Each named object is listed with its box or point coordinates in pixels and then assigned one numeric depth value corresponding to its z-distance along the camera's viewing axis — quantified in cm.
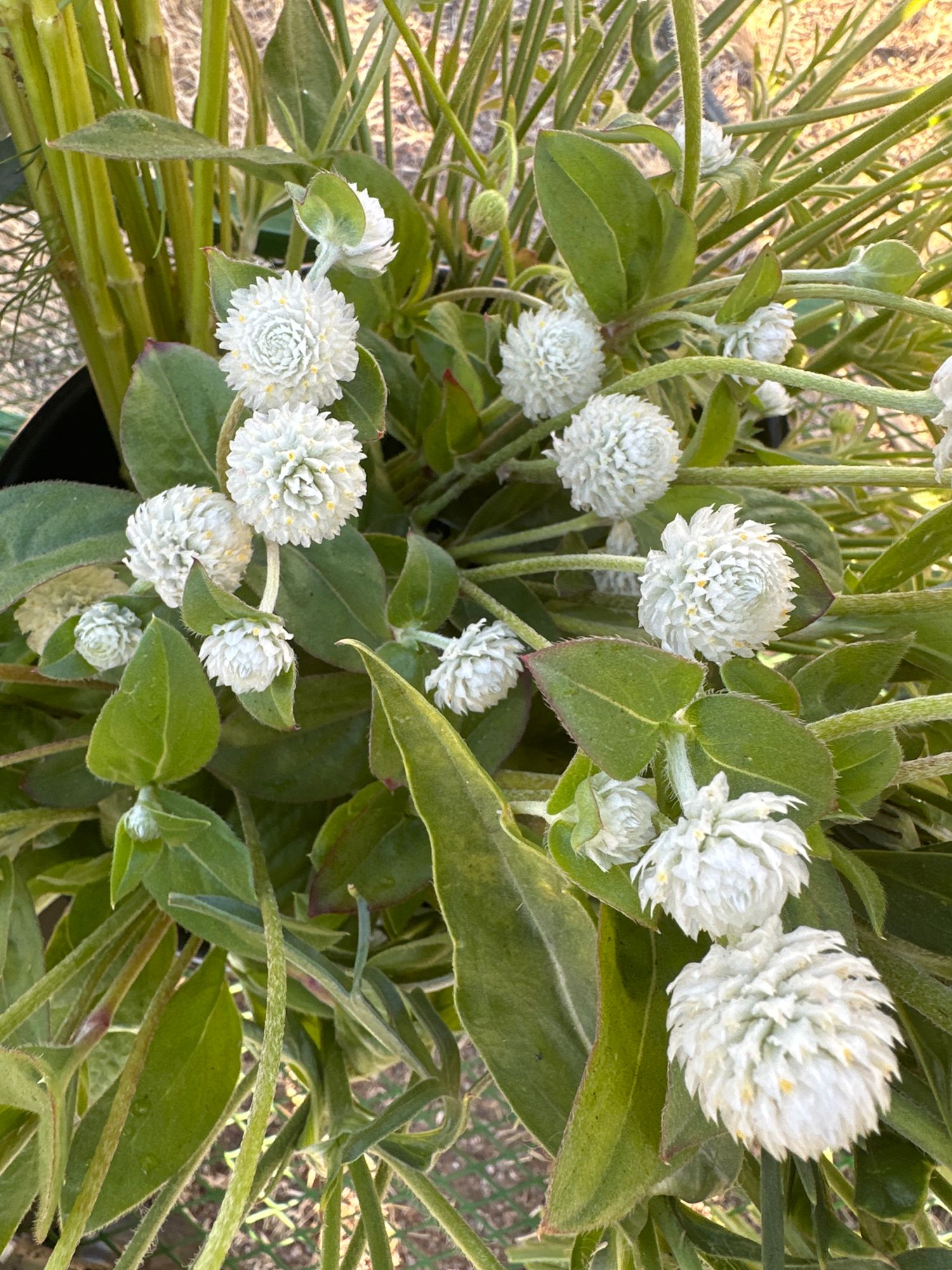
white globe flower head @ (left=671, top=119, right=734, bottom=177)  29
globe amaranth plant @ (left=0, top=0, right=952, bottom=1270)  18
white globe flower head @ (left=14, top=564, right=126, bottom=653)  28
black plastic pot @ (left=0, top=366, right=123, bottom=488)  36
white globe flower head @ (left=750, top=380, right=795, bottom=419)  32
